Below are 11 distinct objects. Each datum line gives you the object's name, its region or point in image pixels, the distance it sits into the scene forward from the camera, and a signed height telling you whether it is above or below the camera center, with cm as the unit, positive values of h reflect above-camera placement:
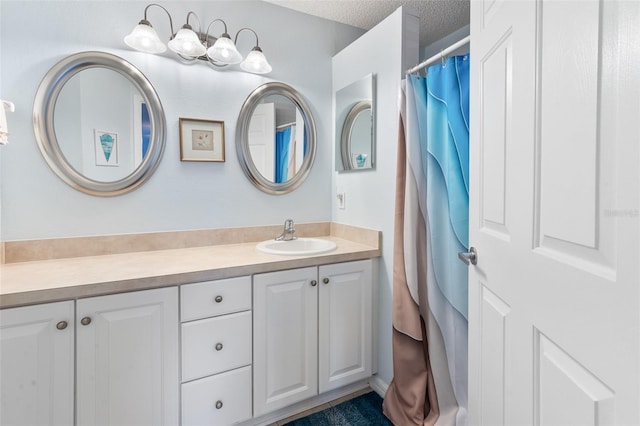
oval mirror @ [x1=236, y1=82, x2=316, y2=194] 198 +47
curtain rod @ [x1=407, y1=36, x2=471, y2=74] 126 +70
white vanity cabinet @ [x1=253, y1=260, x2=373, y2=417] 153 -66
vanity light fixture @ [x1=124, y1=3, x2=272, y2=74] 156 +88
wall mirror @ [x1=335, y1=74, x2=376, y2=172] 186 +54
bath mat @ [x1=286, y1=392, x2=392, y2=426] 160 -112
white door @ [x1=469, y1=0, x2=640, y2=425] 49 -1
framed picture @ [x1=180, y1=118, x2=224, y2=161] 182 +41
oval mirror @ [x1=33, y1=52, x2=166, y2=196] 152 +44
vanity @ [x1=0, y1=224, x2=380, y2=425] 113 -55
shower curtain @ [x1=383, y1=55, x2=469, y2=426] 137 -20
